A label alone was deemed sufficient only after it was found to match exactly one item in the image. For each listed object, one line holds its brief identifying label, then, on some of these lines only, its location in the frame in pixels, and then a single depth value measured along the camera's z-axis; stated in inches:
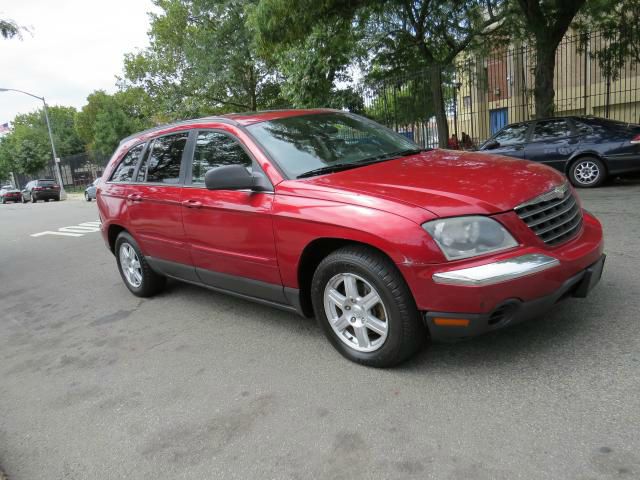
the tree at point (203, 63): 948.0
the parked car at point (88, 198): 1032.5
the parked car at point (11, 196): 1539.1
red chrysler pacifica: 107.7
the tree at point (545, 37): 441.1
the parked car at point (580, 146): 351.9
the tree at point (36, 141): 2062.0
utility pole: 1349.7
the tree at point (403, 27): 485.4
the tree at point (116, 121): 1669.5
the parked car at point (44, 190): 1369.3
